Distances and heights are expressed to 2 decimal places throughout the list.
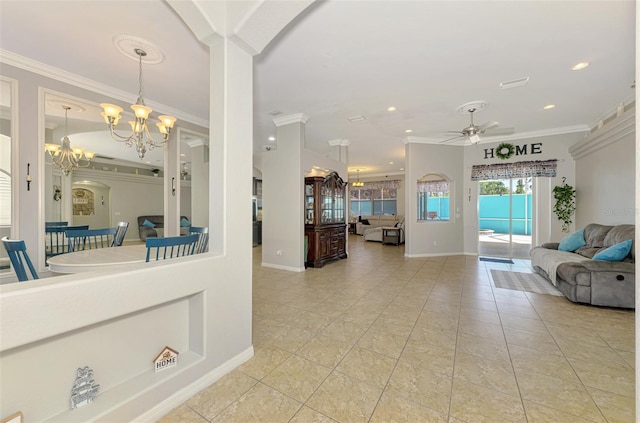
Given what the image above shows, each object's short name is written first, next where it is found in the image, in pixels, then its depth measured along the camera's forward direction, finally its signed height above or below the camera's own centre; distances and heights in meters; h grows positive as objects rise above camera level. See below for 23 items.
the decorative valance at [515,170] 5.72 +0.98
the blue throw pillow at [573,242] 4.38 -0.55
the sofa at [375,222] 11.22 -0.51
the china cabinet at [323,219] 5.37 -0.21
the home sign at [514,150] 5.90 +1.46
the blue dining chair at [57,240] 3.26 -0.41
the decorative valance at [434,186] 7.09 +0.71
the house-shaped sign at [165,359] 1.63 -0.98
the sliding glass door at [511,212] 6.31 -0.04
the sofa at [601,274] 3.03 -0.81
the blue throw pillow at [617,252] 3.21 -0.53
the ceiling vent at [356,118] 4.87 +1.80
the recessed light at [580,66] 3.09 +1.81
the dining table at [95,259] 2.14 -0.47
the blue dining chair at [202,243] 2.83 -0.38
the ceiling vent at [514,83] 3.47 +1.80
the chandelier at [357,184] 11.46 +1.23
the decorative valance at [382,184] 11.95 +1.27
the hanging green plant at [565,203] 5.51 +0.17
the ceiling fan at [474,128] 4.20 +1.42
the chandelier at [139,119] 2.73 +1.06
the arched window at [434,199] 6.82 +0.32
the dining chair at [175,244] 2.17 -0.31
